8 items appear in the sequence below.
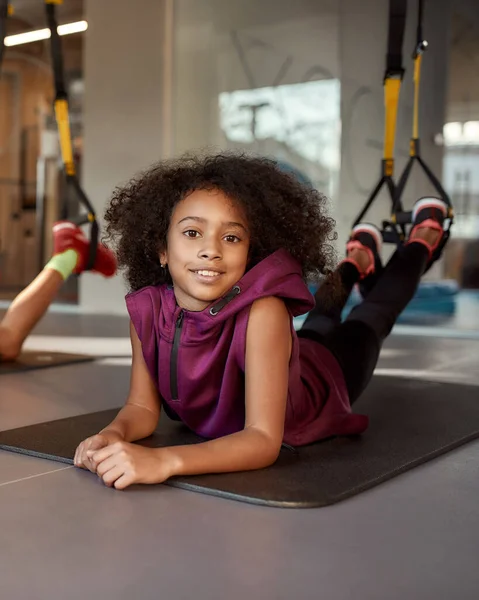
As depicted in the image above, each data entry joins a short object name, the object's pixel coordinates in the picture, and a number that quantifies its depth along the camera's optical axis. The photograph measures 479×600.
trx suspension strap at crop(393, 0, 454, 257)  2.52
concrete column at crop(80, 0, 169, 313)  5.38
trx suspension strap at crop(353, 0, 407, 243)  2.42
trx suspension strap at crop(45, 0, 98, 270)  2.80
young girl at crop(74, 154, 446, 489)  1.39
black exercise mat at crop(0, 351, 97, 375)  2.77
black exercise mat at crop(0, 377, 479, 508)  1.32
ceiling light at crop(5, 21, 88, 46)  5.79
